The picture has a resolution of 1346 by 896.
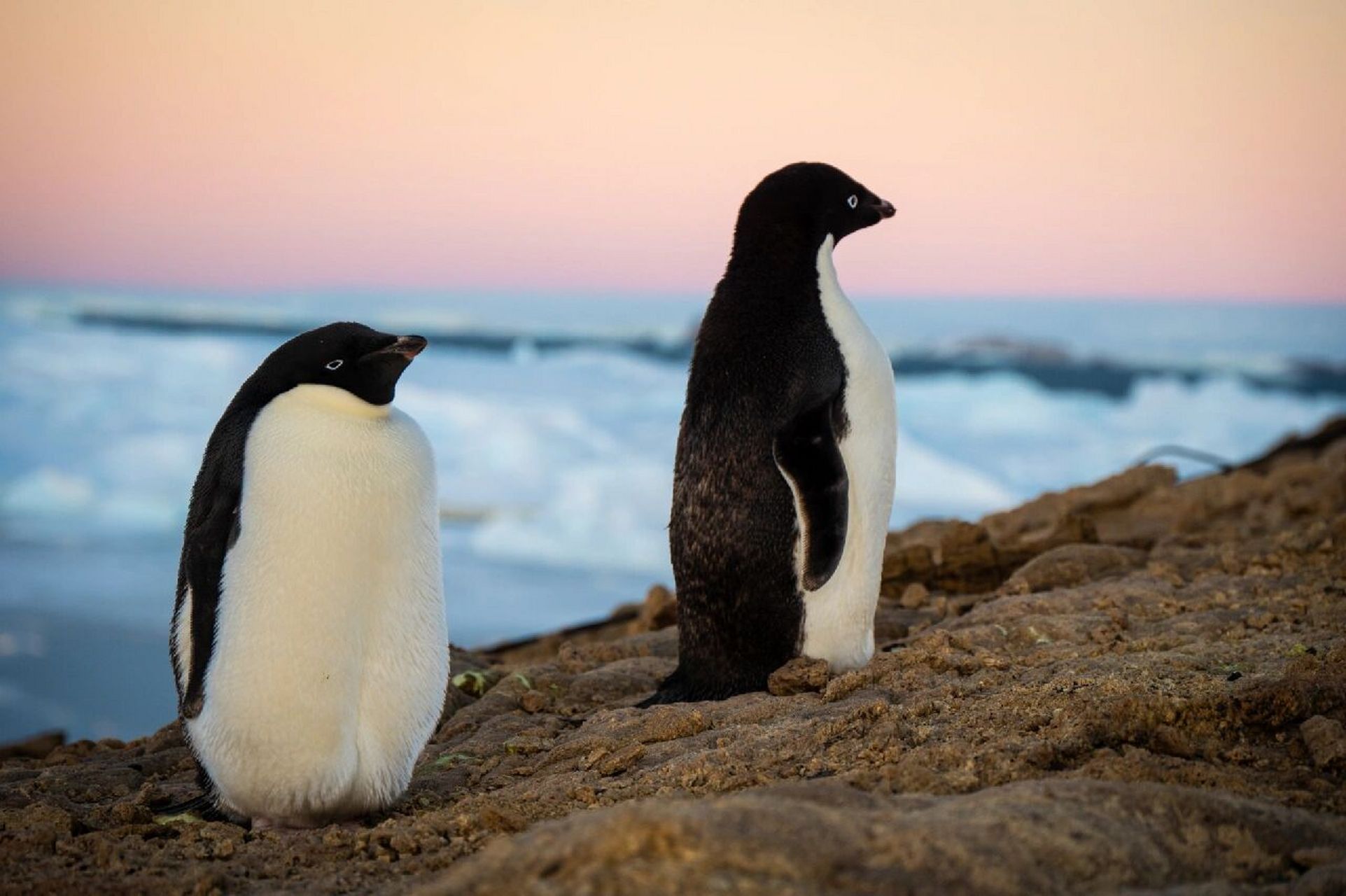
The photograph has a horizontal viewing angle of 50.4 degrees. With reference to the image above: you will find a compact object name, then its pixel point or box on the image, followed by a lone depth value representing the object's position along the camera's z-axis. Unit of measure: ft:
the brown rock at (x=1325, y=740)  11.74
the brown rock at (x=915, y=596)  24.34
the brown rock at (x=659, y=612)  25.45
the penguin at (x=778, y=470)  18.26
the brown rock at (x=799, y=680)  17.78
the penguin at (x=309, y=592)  13.97
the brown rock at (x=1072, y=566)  23.35
